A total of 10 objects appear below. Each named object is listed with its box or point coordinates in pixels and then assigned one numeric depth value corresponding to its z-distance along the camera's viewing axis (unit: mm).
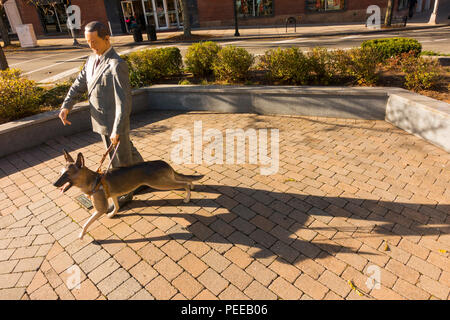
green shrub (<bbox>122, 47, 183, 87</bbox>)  9531
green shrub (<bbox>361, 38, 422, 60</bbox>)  8781
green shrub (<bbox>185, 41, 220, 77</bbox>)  9586
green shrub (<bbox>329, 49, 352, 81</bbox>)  8055
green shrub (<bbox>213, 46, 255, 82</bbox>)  8852
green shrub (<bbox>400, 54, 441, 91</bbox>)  7208
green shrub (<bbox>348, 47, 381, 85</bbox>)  7734
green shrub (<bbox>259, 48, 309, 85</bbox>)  8211
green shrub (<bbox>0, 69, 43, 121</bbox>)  7349
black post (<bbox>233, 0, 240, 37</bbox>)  20766
